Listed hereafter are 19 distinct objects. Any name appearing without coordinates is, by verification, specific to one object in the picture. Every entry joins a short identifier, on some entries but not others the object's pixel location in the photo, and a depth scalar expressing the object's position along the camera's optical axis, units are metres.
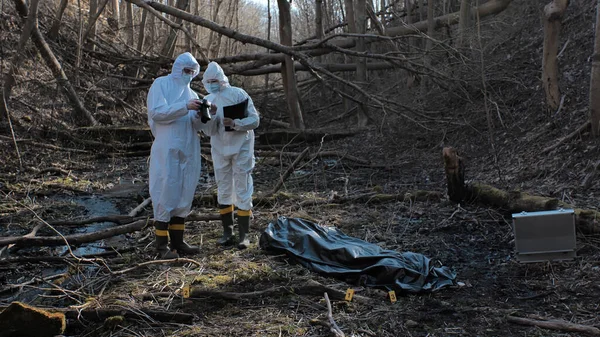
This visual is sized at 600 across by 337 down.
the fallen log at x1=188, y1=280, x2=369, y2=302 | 3.91
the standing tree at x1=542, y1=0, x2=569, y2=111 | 7.96
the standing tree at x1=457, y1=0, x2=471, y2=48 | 12.58
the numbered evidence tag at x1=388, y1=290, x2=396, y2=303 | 3.91
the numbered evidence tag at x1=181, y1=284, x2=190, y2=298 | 3.95
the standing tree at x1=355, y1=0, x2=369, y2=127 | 13.55
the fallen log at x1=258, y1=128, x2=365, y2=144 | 12.25
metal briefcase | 4.29
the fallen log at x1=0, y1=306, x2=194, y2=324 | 3.55
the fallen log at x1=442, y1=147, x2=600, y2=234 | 4.82
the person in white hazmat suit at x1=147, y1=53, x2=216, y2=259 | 4.82
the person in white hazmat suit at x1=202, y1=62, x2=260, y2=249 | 5.33
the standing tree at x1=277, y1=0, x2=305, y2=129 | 12.23
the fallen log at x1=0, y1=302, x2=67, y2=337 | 3.30
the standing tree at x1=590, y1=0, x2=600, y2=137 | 6.63
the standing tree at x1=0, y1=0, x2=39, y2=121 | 9.06
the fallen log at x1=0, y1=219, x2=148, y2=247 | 4.98
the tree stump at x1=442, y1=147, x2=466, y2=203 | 6.39
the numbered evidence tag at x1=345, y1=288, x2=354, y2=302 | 3.84
